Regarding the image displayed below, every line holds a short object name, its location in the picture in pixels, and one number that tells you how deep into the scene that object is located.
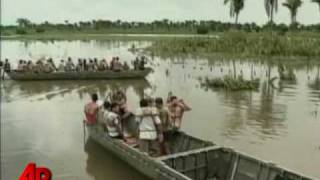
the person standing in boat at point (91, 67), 33.11
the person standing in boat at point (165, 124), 13.78
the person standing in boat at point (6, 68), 32.15
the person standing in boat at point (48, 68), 32.69
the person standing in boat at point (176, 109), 15.03
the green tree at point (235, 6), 81.50
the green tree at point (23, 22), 135.25
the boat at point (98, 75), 32.59
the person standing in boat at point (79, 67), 33.12
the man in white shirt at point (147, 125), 12.87
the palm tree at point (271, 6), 67.12
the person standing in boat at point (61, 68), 33.50
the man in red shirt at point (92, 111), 16.02
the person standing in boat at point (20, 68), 32.25
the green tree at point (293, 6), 84.25
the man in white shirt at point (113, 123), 14.65
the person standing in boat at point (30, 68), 32.44
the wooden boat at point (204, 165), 11.01
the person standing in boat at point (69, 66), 33.28
